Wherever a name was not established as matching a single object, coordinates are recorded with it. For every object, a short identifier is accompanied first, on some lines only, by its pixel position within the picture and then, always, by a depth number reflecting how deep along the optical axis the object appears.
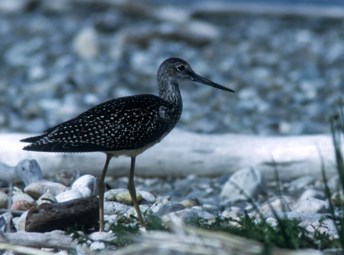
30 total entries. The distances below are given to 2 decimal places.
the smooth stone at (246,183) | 17.61
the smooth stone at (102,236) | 12.47
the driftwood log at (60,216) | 13.09
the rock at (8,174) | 16.16
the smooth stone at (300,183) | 18.56
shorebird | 13.59
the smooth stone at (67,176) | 16.39
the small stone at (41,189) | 15.32
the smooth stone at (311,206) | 15.48
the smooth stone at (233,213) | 13.95
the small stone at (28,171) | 16.05
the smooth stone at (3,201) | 14.58
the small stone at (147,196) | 15.50
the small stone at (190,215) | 13.13
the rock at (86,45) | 34.41
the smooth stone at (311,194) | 17.22
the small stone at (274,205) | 14.82
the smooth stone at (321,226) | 12.66
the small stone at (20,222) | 13.47
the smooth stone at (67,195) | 14.87
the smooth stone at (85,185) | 15.35
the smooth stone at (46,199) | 14.64
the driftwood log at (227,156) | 18.64
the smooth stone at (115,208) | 14.59
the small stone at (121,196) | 15.17
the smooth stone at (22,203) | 14.44
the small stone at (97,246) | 12.07
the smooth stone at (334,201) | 15.98
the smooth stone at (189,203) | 15.42
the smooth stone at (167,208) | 13.95
